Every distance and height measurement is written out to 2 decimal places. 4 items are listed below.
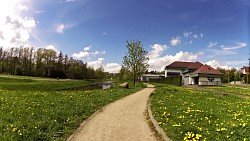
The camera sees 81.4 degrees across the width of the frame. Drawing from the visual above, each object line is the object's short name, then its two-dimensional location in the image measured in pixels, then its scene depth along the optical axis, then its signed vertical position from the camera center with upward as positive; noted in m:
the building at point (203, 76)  42.03 +0.16
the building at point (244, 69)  93.45 +5.40
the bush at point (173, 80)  39.07 -1.24
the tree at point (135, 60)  30.60 +3.32
